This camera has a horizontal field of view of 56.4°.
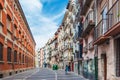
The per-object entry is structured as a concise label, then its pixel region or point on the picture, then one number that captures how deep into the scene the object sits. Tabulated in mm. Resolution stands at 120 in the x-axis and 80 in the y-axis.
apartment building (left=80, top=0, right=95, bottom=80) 9793
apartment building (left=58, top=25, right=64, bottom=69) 32534
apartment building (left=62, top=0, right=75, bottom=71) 23000
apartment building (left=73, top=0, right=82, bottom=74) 14878
